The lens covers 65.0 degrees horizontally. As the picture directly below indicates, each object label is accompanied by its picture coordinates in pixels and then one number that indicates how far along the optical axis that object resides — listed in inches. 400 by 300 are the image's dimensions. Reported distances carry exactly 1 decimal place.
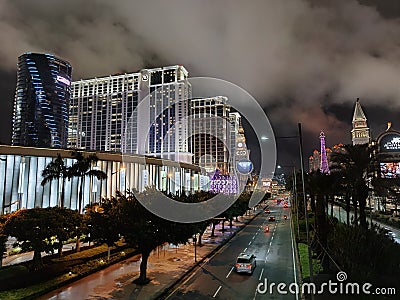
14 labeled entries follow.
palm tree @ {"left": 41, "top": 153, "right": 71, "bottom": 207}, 1507.8
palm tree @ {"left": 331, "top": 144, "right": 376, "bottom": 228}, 1064.8
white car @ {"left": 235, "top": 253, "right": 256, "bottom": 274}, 942.4
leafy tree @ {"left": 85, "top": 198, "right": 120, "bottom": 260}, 877.5
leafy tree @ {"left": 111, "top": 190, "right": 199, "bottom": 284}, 826.2
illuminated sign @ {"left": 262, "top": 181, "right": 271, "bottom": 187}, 7300.7
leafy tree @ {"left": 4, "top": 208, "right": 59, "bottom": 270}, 858.1
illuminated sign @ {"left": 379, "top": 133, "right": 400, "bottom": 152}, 3814.0
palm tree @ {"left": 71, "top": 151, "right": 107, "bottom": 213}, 1535.2
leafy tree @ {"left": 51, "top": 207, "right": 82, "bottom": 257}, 929.5
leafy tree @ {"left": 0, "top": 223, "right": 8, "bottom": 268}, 754.9
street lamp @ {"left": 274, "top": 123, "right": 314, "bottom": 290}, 623.6
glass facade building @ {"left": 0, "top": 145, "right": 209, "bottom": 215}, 1722.4
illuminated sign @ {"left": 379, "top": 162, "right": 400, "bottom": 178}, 3602.6
